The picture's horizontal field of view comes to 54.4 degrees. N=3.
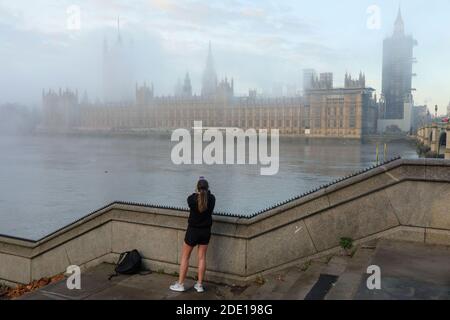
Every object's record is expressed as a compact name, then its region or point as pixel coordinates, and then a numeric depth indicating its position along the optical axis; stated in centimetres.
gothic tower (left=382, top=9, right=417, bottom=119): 19552
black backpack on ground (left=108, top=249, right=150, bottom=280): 621
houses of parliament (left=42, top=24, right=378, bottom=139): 13862
